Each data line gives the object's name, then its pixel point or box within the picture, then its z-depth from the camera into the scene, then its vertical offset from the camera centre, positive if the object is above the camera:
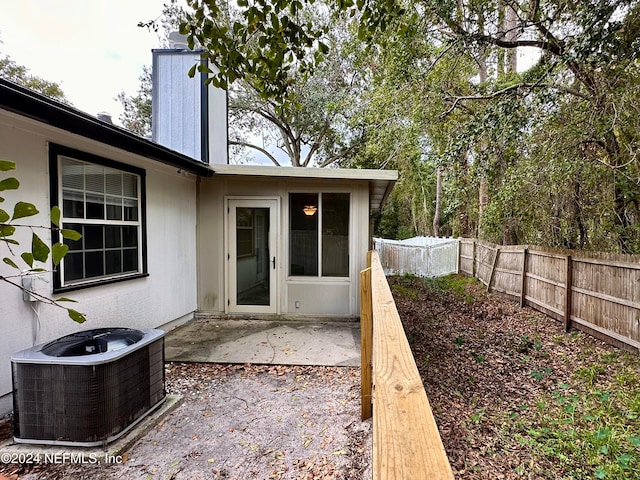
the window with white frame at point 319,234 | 5.81 -0.07
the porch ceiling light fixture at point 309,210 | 5.84 +0.35
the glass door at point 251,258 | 5.86 -0.50
